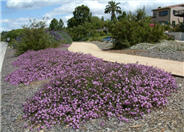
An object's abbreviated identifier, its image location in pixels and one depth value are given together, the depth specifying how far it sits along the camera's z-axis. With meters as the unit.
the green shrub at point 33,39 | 13.31
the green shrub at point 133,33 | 14.61
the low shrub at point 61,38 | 20.13
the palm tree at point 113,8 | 72.75
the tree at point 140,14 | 18.08
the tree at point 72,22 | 70.81
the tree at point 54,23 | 64.28
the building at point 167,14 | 54.61
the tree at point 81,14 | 70.03
